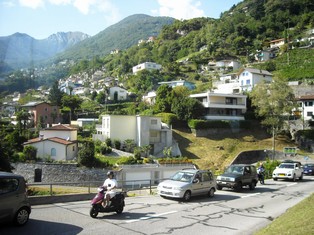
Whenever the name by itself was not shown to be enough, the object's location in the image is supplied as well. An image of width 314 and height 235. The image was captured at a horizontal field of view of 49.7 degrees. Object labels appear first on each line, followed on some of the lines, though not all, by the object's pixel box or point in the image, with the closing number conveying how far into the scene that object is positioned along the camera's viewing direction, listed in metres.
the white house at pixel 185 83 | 93.63
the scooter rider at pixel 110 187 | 12.34
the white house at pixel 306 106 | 63.66
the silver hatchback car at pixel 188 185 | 16.72
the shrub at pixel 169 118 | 57.44
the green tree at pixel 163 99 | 61.91
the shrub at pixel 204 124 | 56.47
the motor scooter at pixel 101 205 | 12.02
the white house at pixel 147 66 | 133.70
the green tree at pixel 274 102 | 55.41
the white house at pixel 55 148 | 45.06
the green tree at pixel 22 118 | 63.96
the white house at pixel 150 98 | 78.29
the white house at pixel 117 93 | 97.88
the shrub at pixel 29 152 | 43.59
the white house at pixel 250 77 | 79.69
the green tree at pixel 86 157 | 40.28
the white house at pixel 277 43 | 122.35
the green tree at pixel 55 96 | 86.14
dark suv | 21.27
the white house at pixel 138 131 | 50.75
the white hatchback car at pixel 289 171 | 28.93
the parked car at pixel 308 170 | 37.44
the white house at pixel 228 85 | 81.57
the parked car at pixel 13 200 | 9.68
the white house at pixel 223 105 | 62.19
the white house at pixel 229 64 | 113.94
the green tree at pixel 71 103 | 80.25
